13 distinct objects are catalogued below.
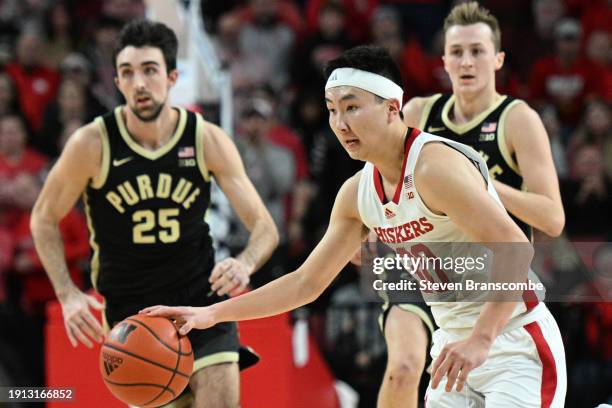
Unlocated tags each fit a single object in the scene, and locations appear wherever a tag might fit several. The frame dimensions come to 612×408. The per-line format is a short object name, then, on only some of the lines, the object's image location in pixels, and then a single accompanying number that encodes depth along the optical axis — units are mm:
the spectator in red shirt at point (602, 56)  20875
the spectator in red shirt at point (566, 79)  20812
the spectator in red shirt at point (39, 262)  16969
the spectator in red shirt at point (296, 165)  18484
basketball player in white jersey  8508
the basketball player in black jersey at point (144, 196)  11328
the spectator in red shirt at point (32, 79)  20250
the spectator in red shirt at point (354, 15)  21750
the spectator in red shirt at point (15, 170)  17656
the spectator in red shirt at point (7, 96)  19437
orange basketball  8961
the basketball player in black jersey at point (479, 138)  10539
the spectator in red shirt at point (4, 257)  17203
